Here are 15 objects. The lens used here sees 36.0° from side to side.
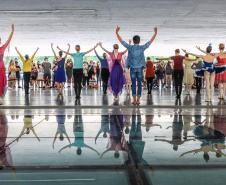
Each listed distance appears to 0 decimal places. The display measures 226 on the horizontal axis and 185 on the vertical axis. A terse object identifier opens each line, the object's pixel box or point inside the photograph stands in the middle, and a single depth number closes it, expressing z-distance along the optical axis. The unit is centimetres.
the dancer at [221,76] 1264
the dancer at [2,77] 1121
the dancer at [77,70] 1378
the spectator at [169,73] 2486
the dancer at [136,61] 1086
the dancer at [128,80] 1656
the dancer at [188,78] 1691
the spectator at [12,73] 2238
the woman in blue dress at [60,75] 1553
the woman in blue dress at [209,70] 1260
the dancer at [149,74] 1712
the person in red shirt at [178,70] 1439
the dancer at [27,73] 1704
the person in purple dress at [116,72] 1313
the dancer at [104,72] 1627
